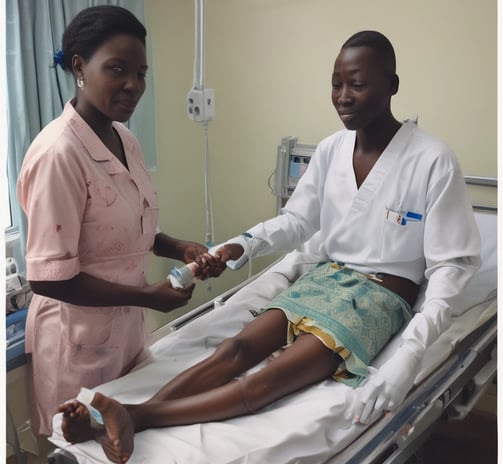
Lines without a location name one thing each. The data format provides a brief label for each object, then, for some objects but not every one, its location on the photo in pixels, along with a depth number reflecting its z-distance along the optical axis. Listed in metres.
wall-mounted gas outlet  2.45
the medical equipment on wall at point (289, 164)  2.91
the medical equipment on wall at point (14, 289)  2.05
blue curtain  2.15
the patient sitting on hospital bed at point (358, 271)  1.52
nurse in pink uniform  1.44
